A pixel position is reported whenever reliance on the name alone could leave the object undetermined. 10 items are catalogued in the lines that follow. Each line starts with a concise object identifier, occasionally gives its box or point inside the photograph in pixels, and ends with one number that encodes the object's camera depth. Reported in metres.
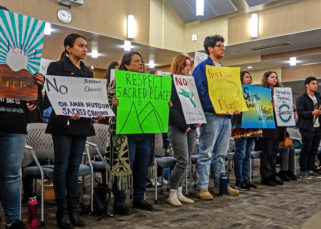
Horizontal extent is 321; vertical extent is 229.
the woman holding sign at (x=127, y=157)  3.32
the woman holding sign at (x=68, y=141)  2.84
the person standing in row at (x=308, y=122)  5.94
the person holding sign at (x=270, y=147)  5.08
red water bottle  2.80
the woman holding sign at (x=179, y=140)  3.82
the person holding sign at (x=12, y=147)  2.54
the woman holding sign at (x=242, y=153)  4.73
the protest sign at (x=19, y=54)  2.47
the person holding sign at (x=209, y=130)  4.12
